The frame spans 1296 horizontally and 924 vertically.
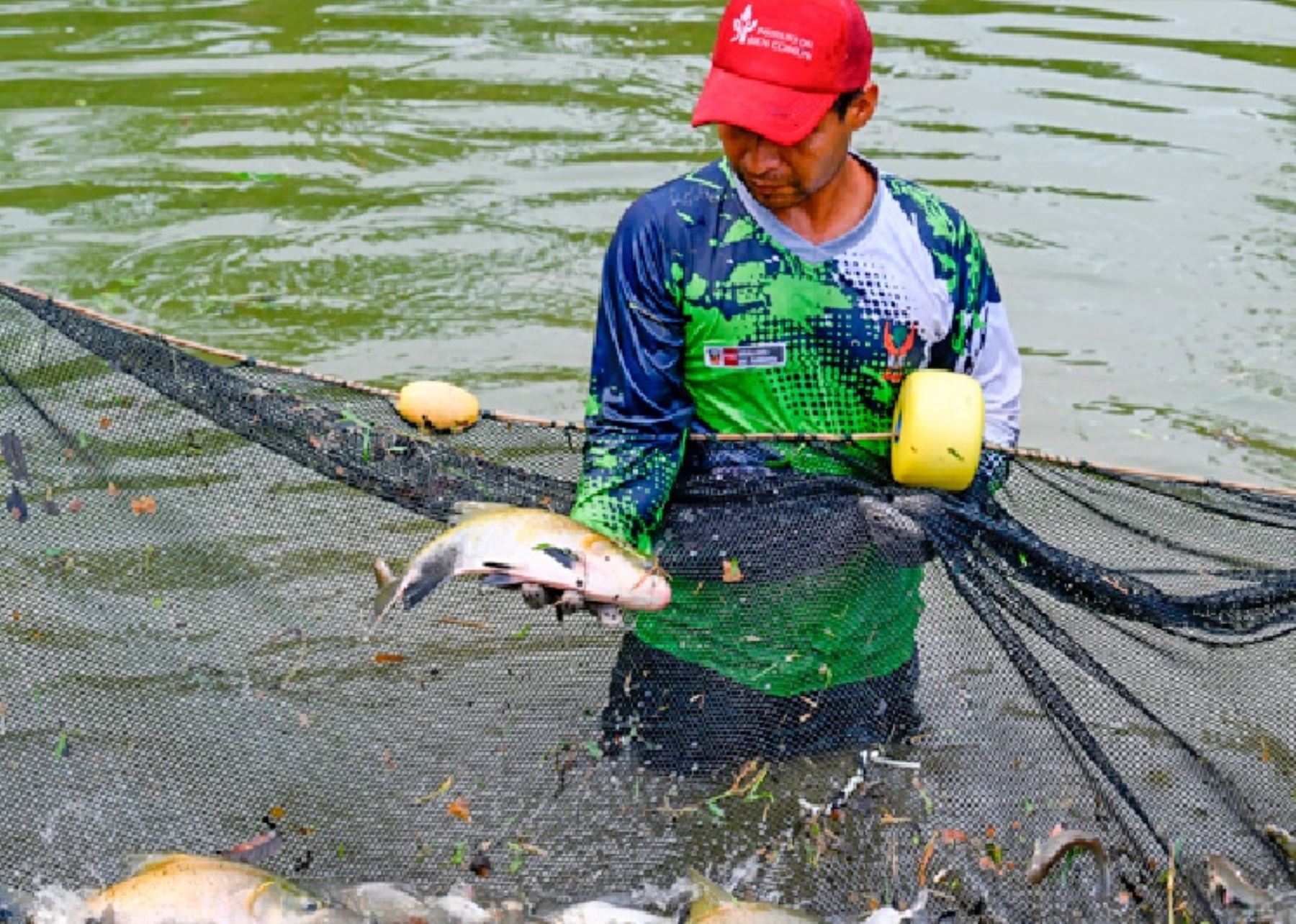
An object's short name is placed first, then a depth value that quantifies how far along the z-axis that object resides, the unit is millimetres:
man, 3809
